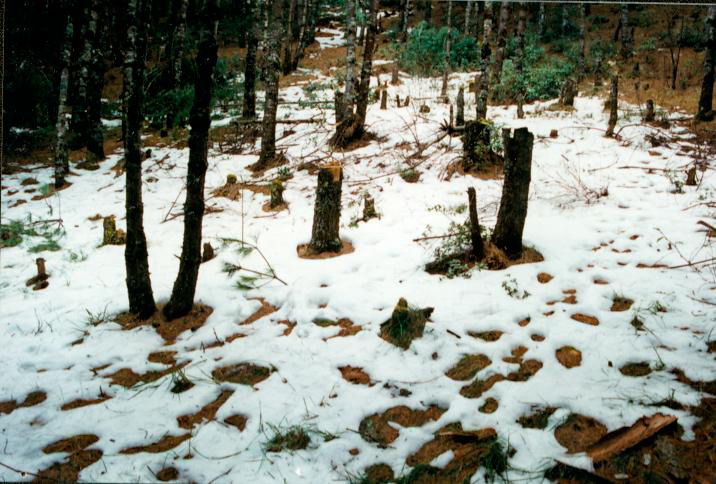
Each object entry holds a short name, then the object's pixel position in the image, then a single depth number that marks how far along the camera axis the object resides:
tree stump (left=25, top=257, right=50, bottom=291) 5.71
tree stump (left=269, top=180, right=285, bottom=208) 7.39
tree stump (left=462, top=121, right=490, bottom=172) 7.54
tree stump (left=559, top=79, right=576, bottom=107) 11.96
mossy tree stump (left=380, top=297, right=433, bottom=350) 3.79
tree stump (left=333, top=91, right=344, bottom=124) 10.03
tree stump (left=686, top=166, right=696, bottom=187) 6.14
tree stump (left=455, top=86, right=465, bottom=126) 8.51
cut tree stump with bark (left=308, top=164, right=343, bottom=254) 5.41
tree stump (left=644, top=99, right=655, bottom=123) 9.26
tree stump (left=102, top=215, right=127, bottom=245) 6.75
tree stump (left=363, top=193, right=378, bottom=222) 6.48
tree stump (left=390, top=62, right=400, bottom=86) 17.48
